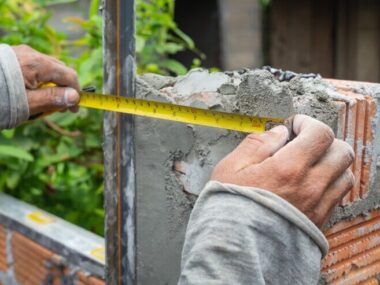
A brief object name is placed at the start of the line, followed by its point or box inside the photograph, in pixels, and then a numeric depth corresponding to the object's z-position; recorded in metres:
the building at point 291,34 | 1.81
